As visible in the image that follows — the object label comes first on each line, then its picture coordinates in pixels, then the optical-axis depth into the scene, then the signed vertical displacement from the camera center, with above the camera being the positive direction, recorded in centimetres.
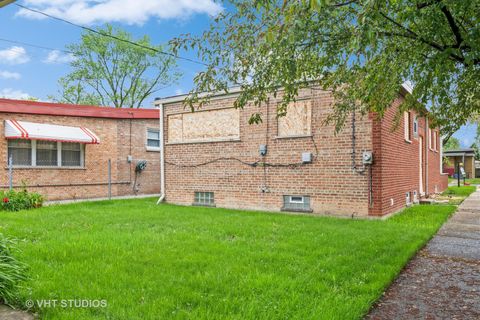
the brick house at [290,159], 1008 +27
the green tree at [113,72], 3731 +997
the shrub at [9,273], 354 -109
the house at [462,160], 4091 +89
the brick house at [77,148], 1473 +90
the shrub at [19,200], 1177 -104
